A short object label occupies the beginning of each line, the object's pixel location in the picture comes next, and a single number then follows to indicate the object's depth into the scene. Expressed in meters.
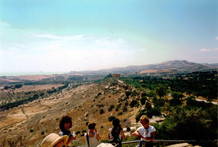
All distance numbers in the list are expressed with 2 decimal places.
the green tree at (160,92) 26.68
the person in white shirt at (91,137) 3.59
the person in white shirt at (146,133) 3.67
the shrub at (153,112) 16.45
